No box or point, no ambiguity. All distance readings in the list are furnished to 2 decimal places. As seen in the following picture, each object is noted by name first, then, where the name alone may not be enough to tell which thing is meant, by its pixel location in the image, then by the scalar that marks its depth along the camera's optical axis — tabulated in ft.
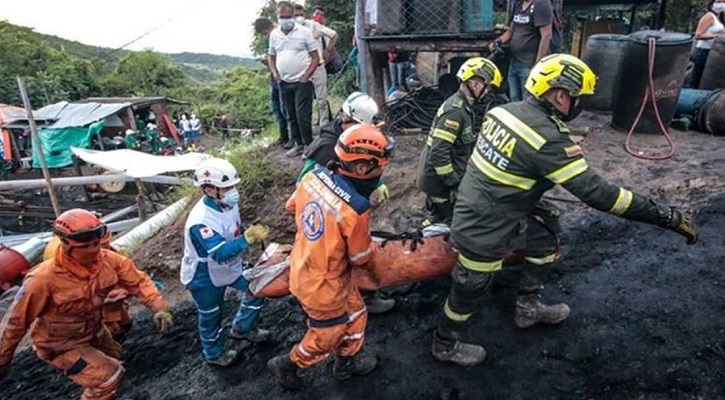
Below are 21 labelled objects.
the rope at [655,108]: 18.19
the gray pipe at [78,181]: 29.22
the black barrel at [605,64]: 22.97
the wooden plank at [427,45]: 20.84
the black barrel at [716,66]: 21.79
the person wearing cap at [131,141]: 63.98
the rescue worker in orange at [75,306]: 10.00
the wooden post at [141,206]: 27.32
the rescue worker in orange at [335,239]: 8.93
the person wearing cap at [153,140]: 67.92
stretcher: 11.00
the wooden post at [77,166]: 58.54
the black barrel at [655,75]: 18.97
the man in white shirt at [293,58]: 20.94
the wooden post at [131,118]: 70.74
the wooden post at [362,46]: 20.75
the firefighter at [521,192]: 8.61
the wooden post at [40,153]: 26.52
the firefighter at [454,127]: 12.63
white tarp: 28.66
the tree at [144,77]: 101.71
